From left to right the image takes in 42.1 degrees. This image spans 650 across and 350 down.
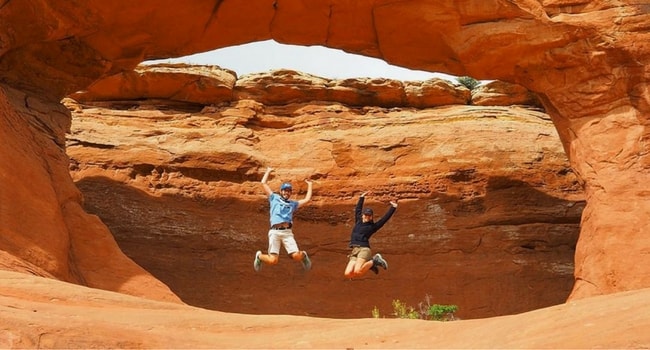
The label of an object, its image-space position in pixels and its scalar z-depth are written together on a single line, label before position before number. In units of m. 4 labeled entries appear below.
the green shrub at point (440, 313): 13.77
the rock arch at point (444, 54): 12.41
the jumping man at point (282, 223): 11.79
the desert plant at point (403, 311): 11.53
